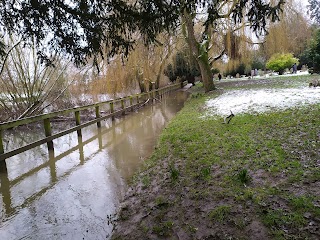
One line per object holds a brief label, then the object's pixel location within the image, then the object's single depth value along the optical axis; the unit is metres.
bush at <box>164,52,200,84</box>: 28.88
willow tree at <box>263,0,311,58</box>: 16.92
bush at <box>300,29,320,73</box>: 18.41
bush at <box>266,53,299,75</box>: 27.25
